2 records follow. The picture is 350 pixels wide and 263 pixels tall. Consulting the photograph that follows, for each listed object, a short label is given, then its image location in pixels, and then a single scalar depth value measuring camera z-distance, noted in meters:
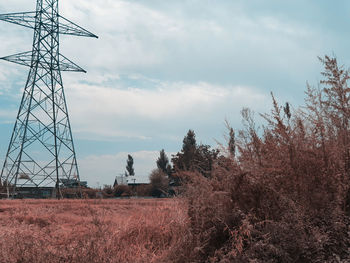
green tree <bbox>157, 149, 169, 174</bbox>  75.50
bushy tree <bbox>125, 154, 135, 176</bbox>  89.12
